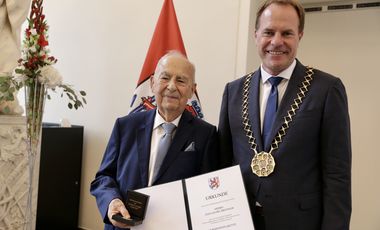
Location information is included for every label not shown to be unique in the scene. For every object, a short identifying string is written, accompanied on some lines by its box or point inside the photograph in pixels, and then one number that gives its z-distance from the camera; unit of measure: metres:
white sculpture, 2.47
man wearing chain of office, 1.13
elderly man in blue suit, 1.32
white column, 2.38
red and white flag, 2.36
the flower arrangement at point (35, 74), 1.79
